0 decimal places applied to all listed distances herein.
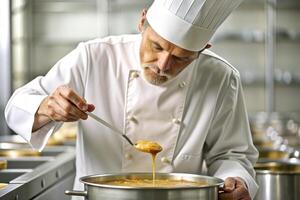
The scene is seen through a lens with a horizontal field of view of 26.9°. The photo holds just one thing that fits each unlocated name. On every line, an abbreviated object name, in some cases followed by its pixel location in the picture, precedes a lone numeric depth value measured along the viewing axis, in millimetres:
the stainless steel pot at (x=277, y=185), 1987
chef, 2086
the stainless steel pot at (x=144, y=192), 1391
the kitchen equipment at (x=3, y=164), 2455
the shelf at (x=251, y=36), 8039
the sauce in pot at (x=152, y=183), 1614
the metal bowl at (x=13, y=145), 3351
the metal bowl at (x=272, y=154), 2906
